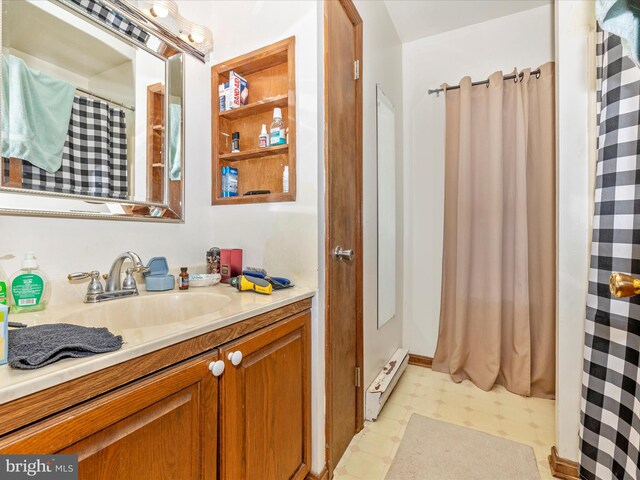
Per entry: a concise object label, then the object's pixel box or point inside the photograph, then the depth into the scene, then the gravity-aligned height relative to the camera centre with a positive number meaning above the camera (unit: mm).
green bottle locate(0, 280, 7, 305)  755 -146
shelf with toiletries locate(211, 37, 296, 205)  1328 +506
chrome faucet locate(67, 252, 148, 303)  965 -164
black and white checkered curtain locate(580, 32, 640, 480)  779 -191
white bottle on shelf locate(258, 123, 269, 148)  1369 +428
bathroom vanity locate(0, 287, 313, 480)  458 -336
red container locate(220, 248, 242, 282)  1312 -131
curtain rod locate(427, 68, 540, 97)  1912 +1019
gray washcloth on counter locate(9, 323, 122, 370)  463 -192
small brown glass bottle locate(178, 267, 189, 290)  1169 -184
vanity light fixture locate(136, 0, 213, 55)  1212 +905
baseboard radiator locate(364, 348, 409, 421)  1613 -873
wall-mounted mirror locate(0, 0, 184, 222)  874 +418
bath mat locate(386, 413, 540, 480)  1283 -1025
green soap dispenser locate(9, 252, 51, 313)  807 -145
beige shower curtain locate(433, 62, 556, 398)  1888 -14
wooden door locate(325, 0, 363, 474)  1230 +54
